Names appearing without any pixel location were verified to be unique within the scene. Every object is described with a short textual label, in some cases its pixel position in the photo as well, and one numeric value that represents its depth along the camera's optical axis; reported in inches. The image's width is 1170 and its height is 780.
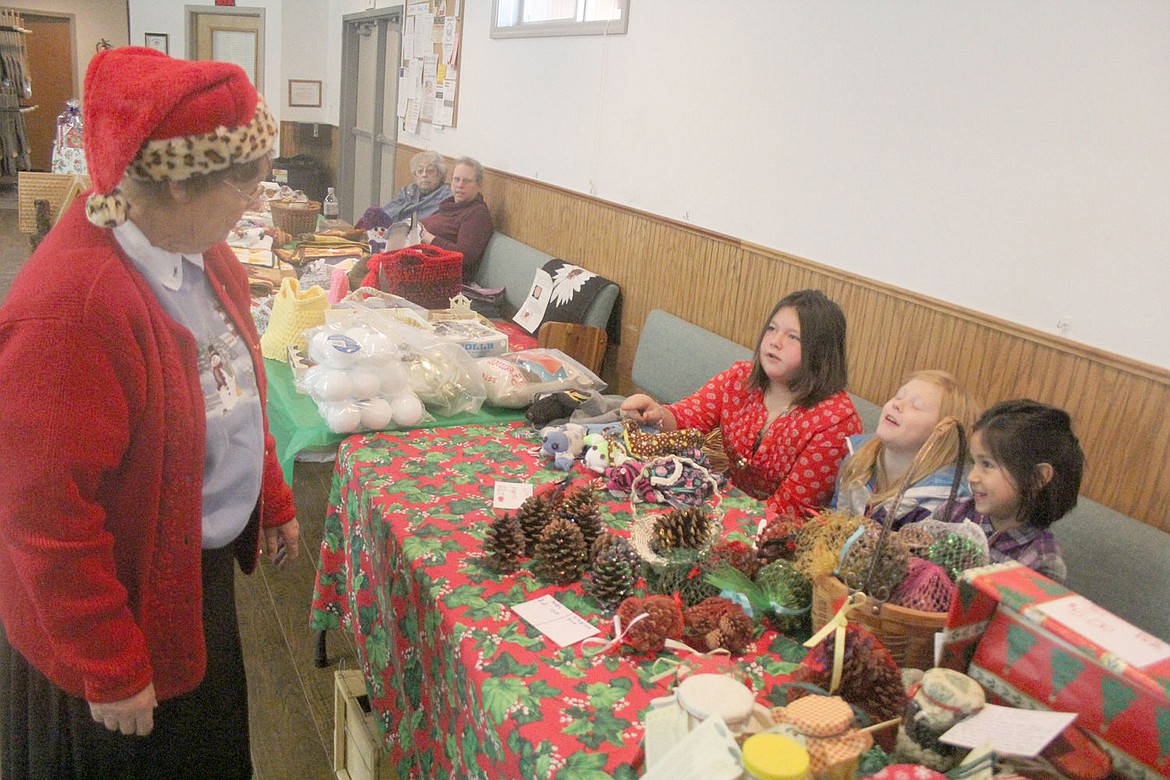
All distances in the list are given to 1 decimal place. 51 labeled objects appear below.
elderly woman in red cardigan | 40.0
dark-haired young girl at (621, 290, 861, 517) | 80.9
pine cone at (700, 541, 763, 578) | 59.3
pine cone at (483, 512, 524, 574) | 60.4
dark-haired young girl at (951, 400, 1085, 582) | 59.2
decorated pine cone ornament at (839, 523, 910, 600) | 48.6
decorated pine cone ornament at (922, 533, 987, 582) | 50.5
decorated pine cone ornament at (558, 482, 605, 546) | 64.2
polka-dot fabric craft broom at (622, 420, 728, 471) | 81.3
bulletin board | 213.6
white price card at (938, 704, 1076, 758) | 35.1
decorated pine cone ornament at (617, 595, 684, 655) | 51.1
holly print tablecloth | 46.1
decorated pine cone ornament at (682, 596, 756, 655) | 52.7
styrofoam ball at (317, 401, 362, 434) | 83.7
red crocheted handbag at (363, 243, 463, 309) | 127.2
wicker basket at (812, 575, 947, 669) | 46.7
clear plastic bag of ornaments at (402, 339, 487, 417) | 93.3
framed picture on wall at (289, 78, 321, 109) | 349.7
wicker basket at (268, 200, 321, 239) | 181.2
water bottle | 234.5
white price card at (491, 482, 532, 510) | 71.9
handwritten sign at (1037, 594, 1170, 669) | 35.8
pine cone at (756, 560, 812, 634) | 55.6
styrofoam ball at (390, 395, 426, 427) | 87.4
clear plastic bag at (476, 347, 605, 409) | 98.0
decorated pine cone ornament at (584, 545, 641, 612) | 57.3
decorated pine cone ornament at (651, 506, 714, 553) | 61.9
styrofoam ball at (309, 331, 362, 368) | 86.5
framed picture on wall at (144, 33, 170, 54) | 374.3
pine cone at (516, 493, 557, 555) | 63.1
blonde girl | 65.9
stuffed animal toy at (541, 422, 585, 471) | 82.0
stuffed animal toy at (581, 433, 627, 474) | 80.0
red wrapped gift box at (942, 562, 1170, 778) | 34.5
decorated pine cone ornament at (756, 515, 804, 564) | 60.3
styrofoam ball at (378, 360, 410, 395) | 88.0
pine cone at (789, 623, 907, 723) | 42.9
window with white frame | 145.1
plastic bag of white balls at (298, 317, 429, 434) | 84.7
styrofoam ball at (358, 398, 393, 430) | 85.4
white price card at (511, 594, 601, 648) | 53.3
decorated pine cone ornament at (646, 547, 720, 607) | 57.4
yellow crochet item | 102.3
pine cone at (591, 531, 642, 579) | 59.5
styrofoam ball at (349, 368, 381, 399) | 85.7
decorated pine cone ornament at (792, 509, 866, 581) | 52.1
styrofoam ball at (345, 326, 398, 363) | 88.3
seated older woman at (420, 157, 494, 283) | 185.3
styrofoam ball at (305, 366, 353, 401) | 84.4
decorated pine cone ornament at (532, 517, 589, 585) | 59.9
